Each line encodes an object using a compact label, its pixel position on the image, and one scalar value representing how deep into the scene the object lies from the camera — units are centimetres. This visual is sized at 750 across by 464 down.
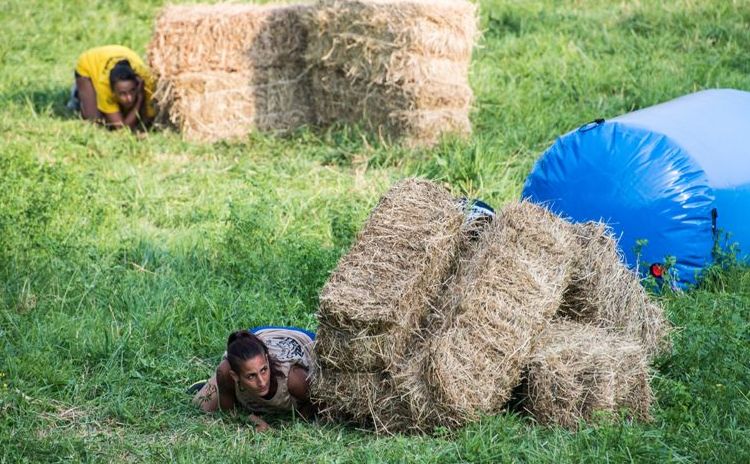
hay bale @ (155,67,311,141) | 2430
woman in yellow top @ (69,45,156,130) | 2452
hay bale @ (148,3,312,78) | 2414
